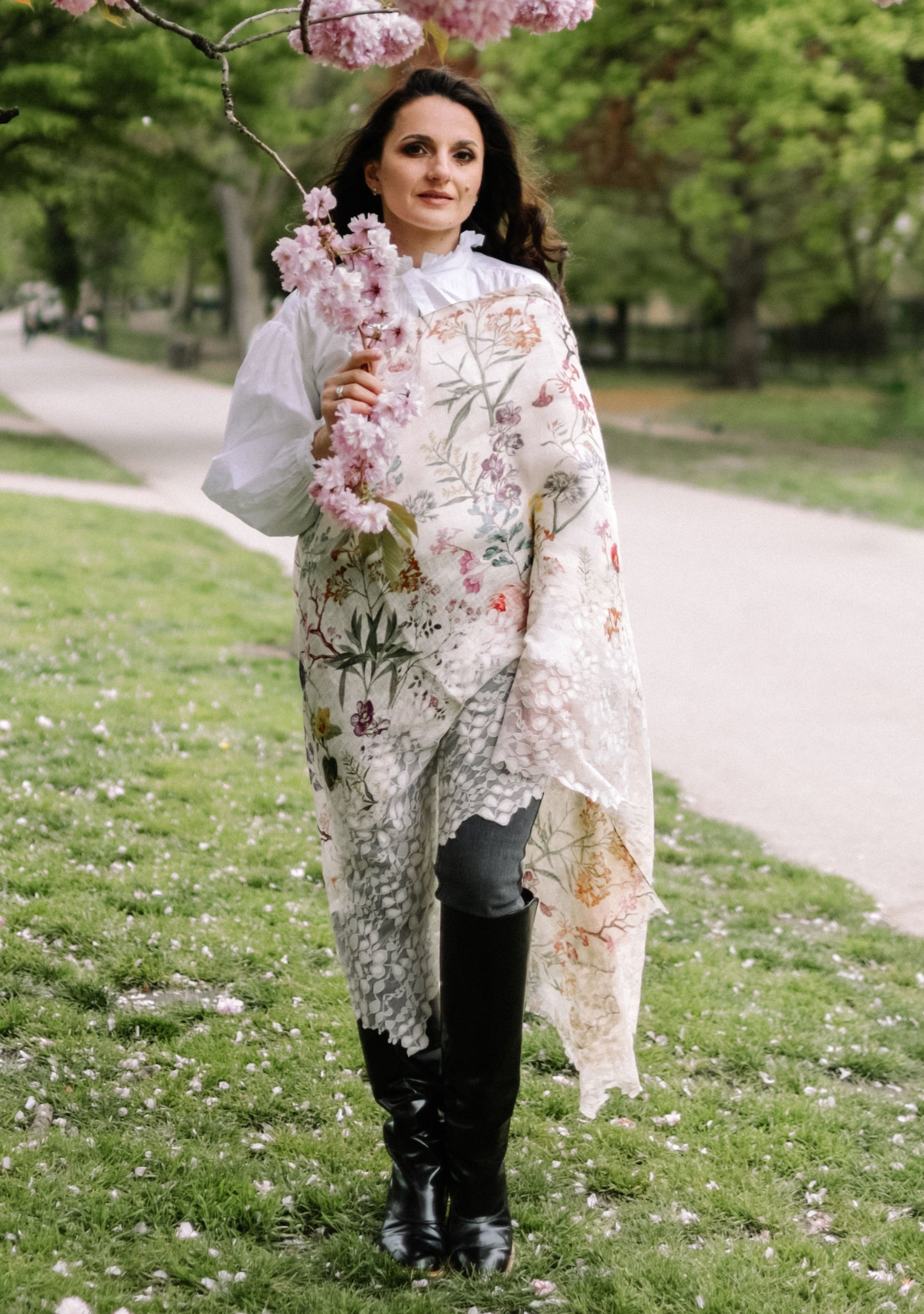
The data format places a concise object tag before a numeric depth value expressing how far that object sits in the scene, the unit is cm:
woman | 246
